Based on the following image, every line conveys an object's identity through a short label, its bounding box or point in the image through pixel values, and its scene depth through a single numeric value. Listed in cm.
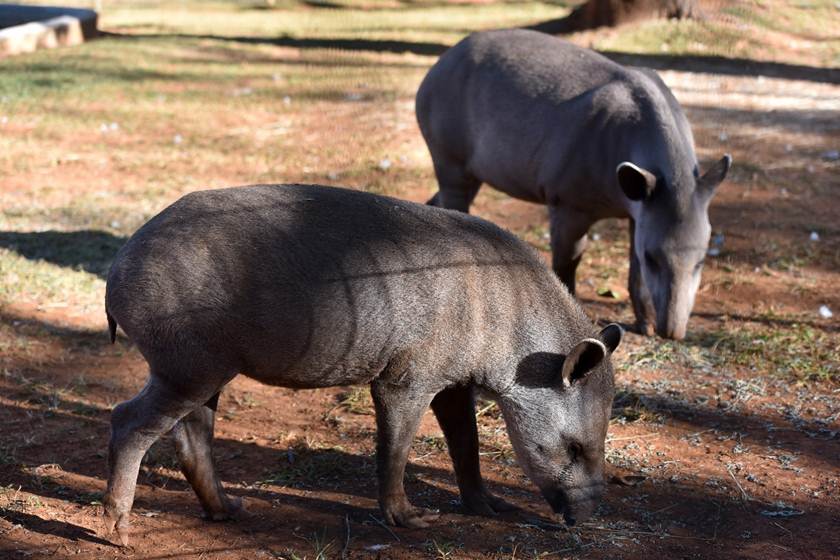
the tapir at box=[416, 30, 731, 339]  620
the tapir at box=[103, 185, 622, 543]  407
